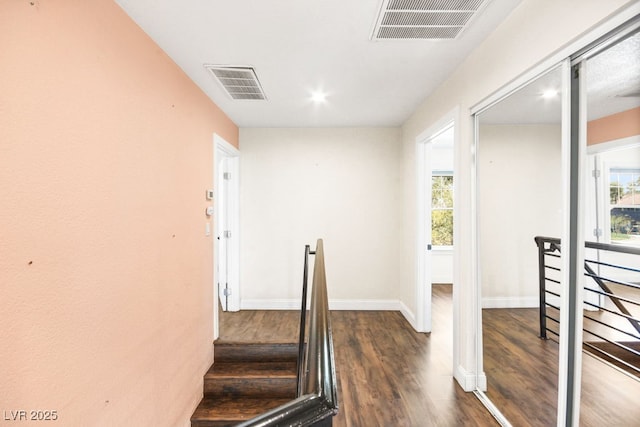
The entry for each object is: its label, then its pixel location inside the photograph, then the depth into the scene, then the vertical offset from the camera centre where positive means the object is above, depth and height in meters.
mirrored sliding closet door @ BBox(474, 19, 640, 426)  1.14 -0.14
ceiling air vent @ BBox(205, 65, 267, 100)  2.29 +1.15
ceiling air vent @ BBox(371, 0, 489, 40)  1.54 +1.13
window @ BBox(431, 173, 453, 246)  5.56 +0.04
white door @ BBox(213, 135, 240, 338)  3.88 -0.31
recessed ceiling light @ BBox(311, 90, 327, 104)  2.79 +1.16
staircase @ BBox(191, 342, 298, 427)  2.44 -1.60
